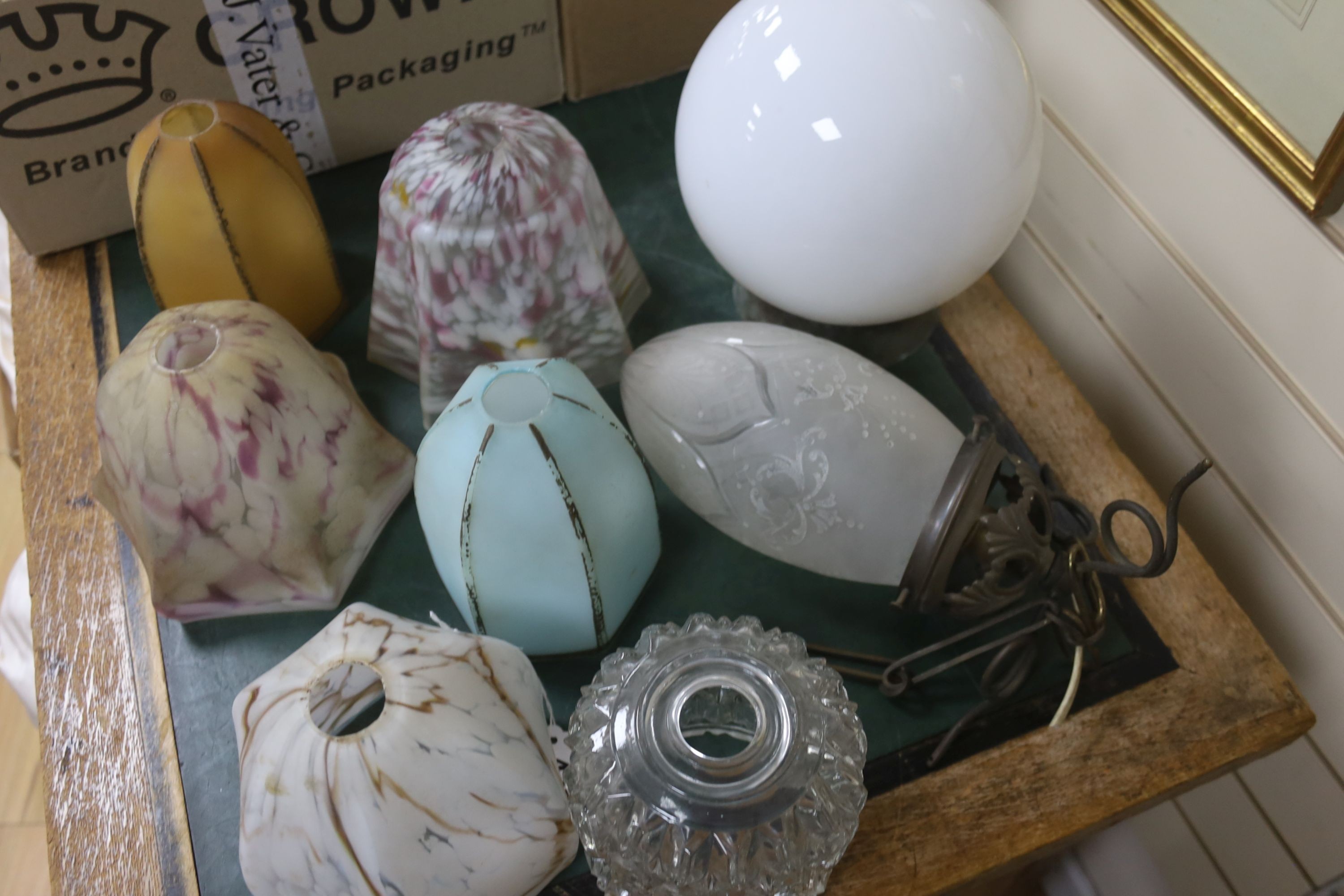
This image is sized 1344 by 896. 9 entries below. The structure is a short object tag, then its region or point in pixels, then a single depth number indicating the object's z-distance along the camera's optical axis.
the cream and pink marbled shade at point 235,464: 0.38
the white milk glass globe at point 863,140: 0.35
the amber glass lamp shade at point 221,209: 0.42
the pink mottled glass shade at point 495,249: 0.41
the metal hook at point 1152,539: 0.36
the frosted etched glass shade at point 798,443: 0.39
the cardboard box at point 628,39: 0.55
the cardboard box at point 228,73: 0.45
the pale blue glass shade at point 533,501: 0.36
